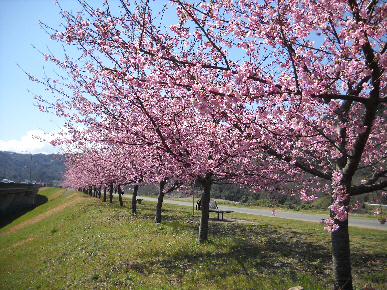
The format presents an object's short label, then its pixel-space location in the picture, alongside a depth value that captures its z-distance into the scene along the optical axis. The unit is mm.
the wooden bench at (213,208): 21050
